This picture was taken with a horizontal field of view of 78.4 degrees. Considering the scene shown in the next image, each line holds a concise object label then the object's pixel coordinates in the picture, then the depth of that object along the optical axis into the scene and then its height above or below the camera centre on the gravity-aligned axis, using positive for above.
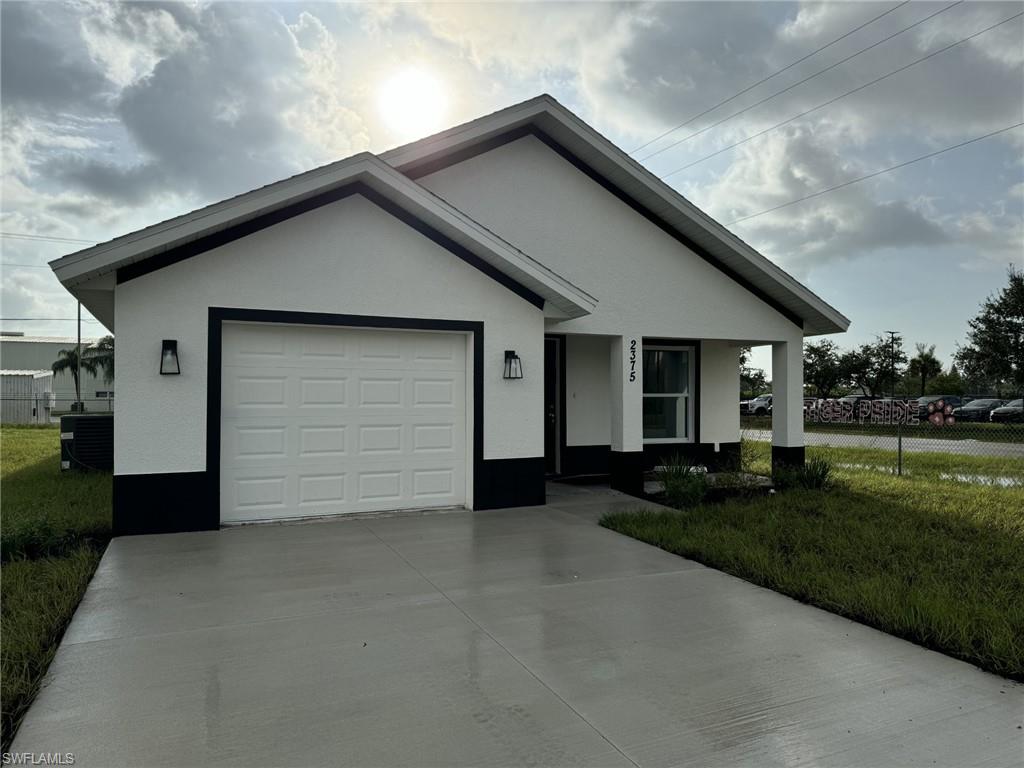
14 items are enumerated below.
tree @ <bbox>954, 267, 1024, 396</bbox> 34.62 +3.19
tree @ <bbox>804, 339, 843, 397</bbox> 50.07 +2.12
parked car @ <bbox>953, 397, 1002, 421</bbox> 36.41 -0.99
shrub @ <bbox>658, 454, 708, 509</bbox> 8.94 -1.32
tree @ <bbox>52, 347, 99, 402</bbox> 40.76 +2.23
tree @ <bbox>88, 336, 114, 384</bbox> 39.47 +2.67
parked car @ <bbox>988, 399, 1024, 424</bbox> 33.03 -1.09
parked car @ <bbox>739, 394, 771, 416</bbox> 43.41 -0.90
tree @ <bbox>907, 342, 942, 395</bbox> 56.09 +2.55
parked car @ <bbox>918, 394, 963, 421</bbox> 36.01 -0.44
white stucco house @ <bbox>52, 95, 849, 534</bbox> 7.03 +1.06
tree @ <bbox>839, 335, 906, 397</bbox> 49.28 +2.40
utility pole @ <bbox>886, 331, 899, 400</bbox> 47.53 +3.32
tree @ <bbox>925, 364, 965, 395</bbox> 53.38 +0.78
